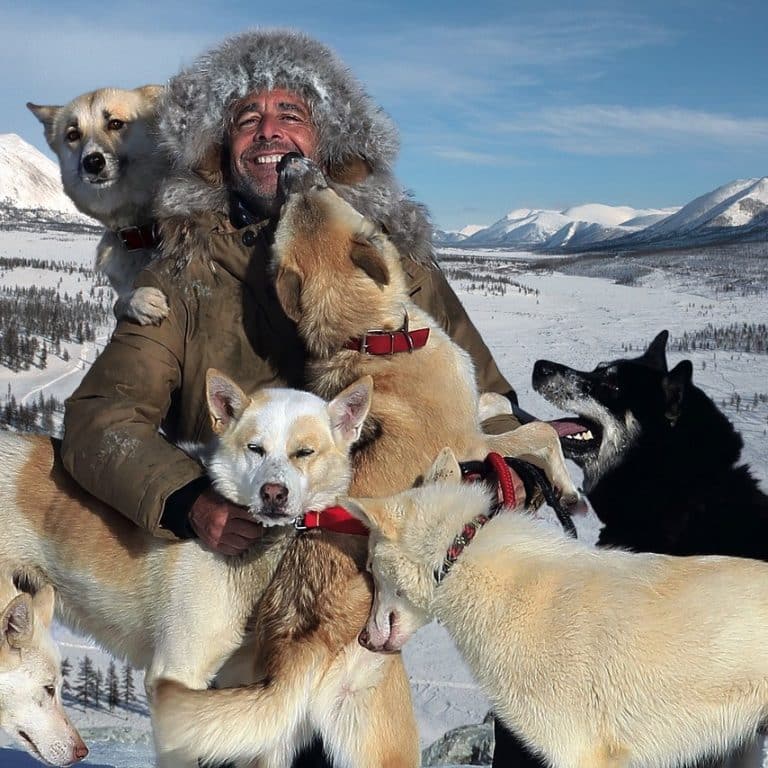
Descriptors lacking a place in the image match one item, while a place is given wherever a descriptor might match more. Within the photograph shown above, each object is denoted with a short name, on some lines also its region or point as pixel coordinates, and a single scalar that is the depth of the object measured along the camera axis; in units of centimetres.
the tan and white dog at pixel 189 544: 282
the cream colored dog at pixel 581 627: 263
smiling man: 287
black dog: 395
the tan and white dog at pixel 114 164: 442
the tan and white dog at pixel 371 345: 303
